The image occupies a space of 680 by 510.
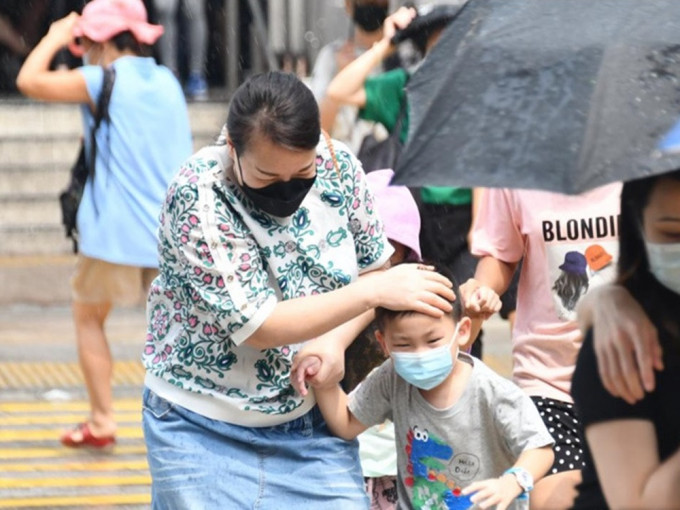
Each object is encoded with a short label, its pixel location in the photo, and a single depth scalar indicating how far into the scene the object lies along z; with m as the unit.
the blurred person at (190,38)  25.71
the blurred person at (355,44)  14.34
